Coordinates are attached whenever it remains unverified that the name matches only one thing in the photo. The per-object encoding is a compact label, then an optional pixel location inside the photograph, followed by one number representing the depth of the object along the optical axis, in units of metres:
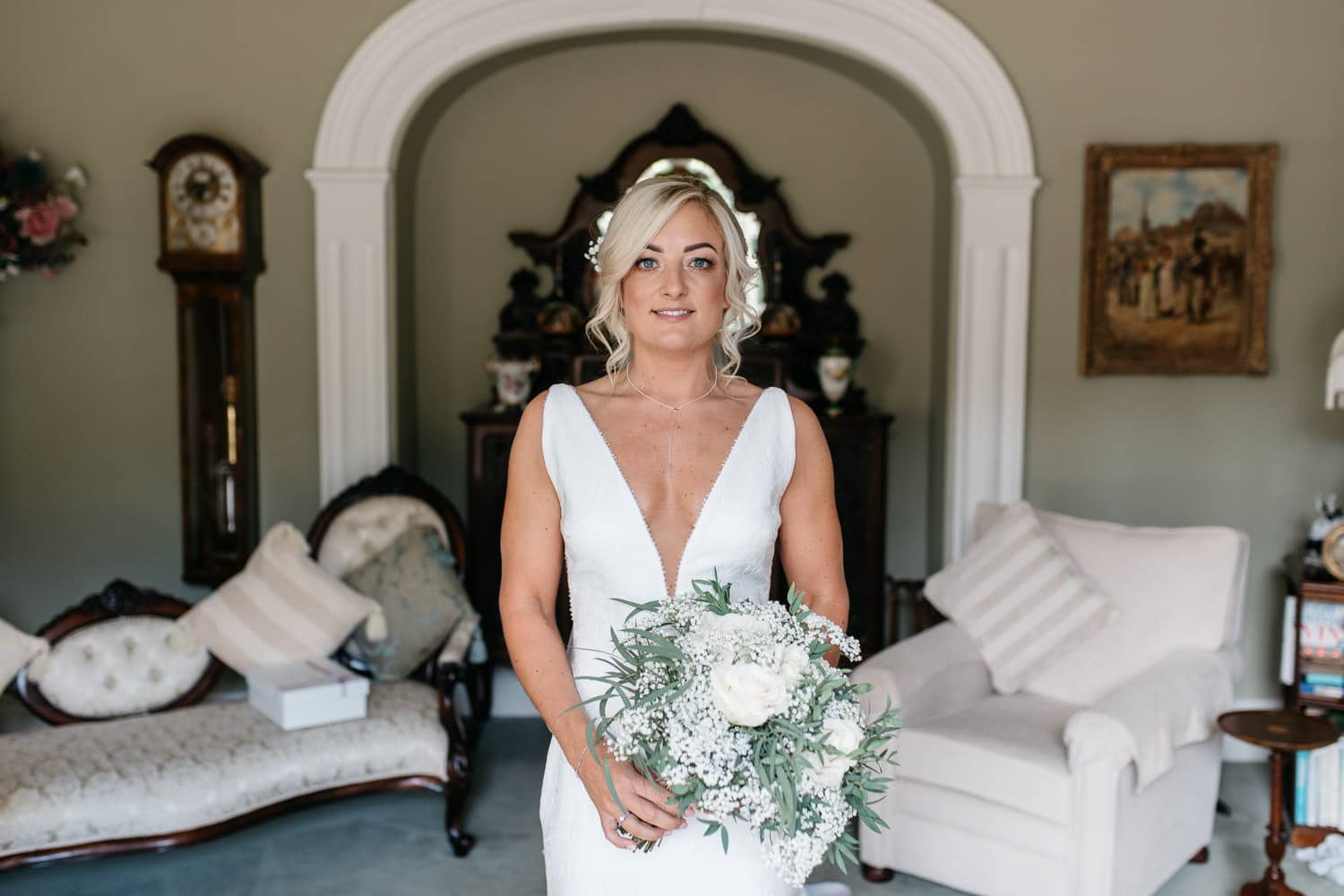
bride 1.76
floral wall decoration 4.23
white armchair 3.10
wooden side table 3.15
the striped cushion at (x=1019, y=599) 3.66
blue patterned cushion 3.96
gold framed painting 4.38
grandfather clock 4.36
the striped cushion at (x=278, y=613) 3.81
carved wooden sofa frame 3.47
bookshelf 3.91
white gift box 3.54
